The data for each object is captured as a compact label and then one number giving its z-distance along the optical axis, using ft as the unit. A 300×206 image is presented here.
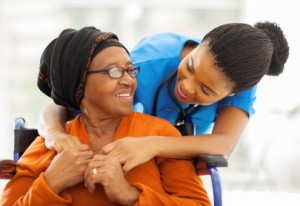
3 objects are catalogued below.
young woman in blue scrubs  5.88
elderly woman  5.63
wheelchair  5.93
